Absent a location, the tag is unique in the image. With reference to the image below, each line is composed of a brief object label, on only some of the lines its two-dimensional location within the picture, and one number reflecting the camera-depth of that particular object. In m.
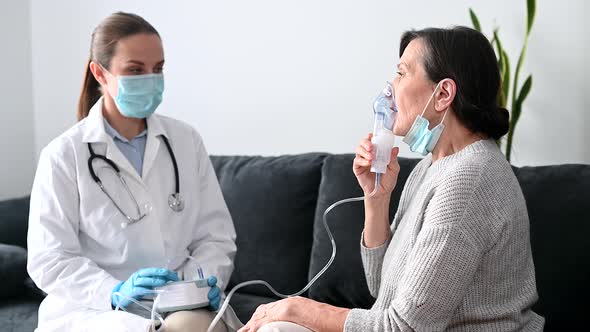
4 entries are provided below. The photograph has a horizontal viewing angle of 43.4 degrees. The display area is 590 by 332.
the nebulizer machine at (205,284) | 1.81
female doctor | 2.03
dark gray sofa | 2.11
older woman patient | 1.51
